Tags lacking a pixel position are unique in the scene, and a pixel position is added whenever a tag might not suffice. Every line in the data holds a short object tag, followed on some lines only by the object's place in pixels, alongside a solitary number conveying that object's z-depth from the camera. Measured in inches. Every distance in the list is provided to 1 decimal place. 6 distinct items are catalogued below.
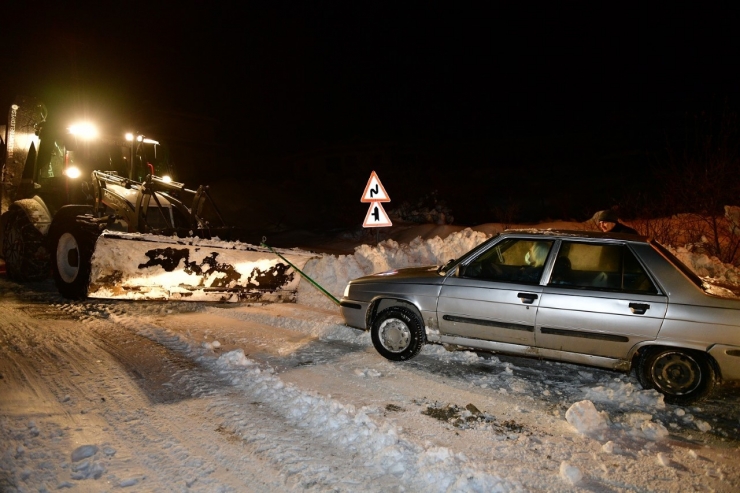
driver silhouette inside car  206.8
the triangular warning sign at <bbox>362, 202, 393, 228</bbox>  356.2
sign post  356.2
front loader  304.7
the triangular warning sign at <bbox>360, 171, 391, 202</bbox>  356.2
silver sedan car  179.8
